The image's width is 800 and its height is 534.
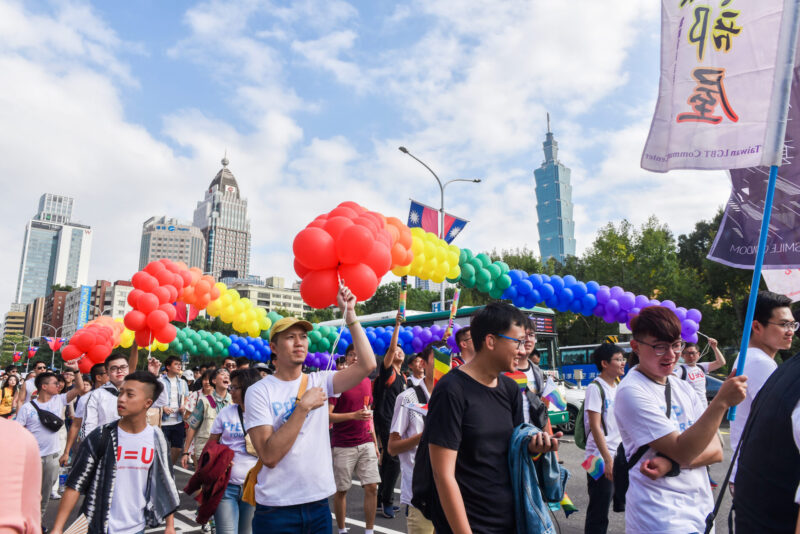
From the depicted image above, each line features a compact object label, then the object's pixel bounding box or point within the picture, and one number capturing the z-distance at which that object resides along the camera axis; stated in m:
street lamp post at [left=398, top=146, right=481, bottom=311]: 20.16
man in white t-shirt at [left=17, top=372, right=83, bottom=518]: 6.10
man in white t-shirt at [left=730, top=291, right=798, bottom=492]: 3.25
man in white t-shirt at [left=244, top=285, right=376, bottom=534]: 3.02
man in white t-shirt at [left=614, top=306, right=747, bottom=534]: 2.44
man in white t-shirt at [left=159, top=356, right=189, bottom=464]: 9.02
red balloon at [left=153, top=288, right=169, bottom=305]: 10.27
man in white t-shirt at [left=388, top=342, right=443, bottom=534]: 4.02
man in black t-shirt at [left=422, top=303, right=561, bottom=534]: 2.34
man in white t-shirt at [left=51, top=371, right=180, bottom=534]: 3.18
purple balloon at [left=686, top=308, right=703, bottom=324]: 11.63
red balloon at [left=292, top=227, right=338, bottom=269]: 5.48
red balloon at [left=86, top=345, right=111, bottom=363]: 10.31
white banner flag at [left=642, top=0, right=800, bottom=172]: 2.60
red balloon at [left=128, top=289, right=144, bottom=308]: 10.06
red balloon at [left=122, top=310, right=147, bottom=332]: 9.88
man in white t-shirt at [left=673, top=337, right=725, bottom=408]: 6.46
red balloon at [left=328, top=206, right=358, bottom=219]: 6.27
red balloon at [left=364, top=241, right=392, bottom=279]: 5.90
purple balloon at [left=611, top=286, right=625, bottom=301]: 11.91
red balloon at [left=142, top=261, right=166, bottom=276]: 10.72
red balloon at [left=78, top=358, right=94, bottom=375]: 10.39
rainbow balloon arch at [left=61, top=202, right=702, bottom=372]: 5.66
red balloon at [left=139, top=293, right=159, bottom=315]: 9.95
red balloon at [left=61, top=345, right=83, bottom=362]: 10.16
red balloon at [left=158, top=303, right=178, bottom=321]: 10.28
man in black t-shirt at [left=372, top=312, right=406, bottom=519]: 6.70
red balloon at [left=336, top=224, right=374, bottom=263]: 5.58
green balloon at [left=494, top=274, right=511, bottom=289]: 11.21
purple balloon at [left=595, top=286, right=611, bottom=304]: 11.83
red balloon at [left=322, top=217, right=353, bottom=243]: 5.69
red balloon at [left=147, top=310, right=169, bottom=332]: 9.93
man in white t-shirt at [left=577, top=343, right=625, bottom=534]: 4.28
